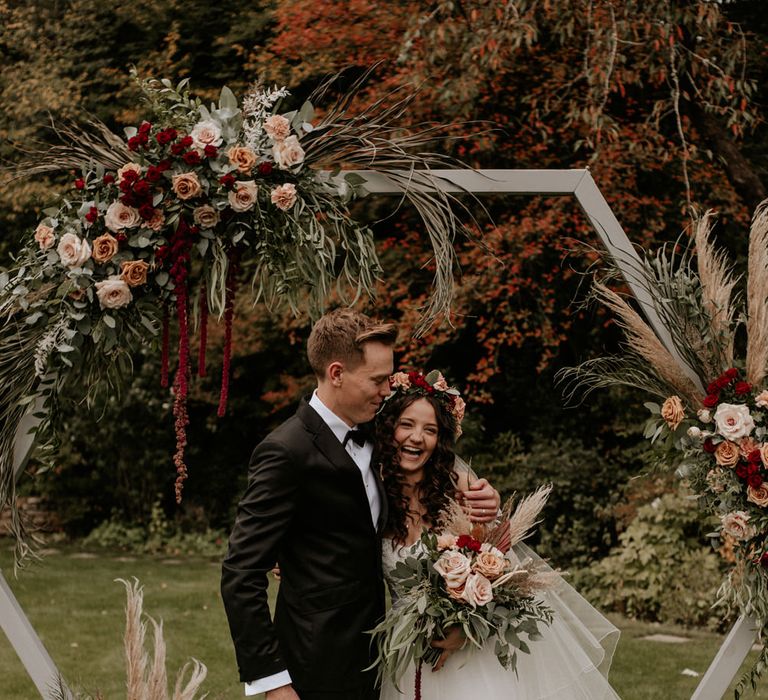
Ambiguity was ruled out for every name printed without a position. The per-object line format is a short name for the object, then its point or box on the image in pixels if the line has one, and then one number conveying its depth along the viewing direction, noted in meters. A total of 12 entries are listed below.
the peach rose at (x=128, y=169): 3.60
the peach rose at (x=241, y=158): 3.64
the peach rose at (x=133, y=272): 3.58
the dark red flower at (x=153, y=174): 3.59
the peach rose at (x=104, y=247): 3.57
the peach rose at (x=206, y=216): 3.63
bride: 3.70
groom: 3.22
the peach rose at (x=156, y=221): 3.62
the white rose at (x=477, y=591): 3.38
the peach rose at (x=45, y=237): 3.62
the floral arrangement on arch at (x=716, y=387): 4.12
